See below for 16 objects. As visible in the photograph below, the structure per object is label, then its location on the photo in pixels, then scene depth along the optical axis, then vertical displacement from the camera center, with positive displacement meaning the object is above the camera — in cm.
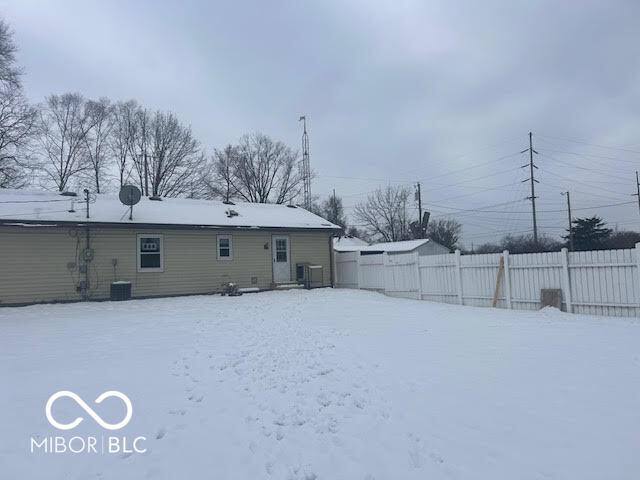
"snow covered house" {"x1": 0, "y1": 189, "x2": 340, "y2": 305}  1505 +84
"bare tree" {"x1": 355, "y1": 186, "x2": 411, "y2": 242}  5828 +522
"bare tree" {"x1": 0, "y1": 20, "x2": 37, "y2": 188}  2038 +789
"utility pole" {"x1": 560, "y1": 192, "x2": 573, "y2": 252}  4269 +245
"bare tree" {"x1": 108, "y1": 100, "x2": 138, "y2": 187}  3806 +1148
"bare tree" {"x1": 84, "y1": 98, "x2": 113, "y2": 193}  3603 +1043
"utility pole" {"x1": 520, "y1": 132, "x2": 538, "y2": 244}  3761 +646
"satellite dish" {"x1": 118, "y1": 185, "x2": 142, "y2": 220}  1689 +272
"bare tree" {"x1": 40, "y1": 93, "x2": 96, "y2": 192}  3453 +1075
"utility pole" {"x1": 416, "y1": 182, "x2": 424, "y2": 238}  4826 +552
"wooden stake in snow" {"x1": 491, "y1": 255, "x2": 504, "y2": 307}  1288 -66
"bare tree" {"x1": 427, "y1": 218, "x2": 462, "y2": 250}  6056 +346
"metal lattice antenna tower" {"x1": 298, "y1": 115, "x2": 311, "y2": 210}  3256 +764
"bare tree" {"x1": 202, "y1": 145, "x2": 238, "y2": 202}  4350 +899
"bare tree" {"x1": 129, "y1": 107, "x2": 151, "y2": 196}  3869 +1087
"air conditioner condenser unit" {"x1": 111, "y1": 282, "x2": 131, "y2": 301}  1596 -70
